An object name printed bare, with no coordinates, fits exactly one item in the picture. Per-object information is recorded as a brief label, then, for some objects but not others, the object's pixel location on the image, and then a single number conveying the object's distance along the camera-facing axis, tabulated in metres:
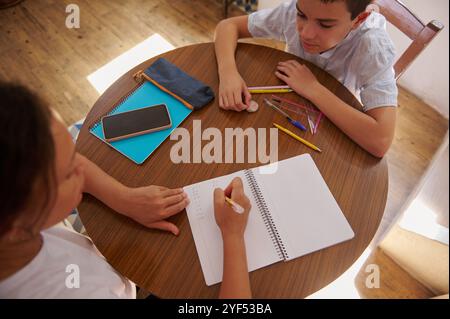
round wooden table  0.73
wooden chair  1.04
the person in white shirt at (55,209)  0.49
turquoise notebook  0.88
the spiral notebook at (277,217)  0.75
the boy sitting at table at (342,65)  0.90
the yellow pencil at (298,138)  0.89
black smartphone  0.89
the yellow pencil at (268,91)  0.99
